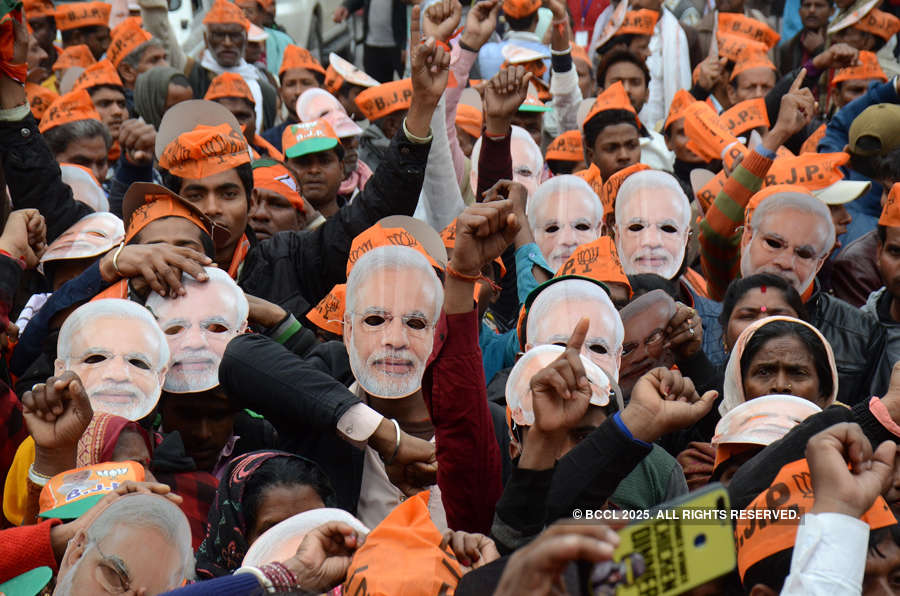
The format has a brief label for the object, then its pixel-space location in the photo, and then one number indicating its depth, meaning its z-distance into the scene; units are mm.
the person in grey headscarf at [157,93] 8375
